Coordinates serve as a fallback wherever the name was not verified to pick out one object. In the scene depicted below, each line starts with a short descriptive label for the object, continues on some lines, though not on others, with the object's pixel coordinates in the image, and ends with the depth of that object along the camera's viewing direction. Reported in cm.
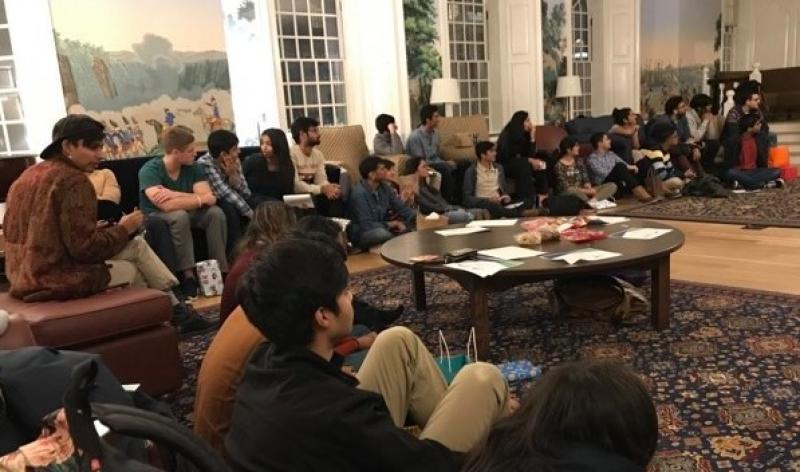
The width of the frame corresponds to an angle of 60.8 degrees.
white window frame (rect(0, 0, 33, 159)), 538
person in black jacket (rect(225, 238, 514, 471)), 130
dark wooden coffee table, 301
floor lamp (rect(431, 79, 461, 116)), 789
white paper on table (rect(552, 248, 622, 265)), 309
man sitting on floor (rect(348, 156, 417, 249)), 542
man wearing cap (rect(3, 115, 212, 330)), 288
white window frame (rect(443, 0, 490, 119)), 880
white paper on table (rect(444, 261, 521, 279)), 299
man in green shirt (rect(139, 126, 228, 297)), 447
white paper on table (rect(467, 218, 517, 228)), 411
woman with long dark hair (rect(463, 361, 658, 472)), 98
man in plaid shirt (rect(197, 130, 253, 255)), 488
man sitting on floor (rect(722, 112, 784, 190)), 768
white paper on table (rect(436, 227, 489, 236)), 396
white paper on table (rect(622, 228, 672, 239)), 352
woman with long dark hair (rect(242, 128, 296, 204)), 530
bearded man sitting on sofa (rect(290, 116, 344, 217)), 567
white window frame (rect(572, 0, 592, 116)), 1023
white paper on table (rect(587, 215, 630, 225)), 394
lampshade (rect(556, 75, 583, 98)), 947
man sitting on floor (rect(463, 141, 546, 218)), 666
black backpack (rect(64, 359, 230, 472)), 81
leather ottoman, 270
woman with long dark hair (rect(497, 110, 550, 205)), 702
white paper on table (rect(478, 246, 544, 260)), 324
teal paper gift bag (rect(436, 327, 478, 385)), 249
